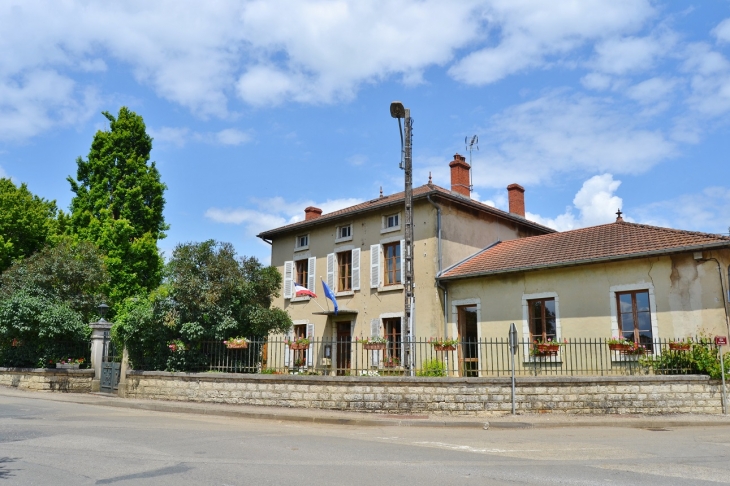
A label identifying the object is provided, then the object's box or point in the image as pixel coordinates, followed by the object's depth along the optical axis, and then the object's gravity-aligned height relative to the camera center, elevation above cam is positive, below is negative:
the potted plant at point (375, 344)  15.61 +0.09
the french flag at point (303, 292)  20.25 +1.84
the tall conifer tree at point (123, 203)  27.85 +6.83
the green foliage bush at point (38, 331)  19.59 +0.59
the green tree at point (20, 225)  28.22 +5.92
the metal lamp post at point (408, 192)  16.53 +4.31
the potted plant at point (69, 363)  19.30 -0.45
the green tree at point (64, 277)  20.91 +2.51
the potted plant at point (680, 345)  13.83 +0.02
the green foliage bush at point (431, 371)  16.28 -0.58
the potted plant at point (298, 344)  15.13 +0.10
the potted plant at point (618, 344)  14.38 +0.05
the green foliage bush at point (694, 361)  13.39 -0.34
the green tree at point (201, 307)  15.67 +1.09
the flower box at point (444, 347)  15.02 +0.00
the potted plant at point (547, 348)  15.23 -0.03
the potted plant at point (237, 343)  15.09 +0.13
